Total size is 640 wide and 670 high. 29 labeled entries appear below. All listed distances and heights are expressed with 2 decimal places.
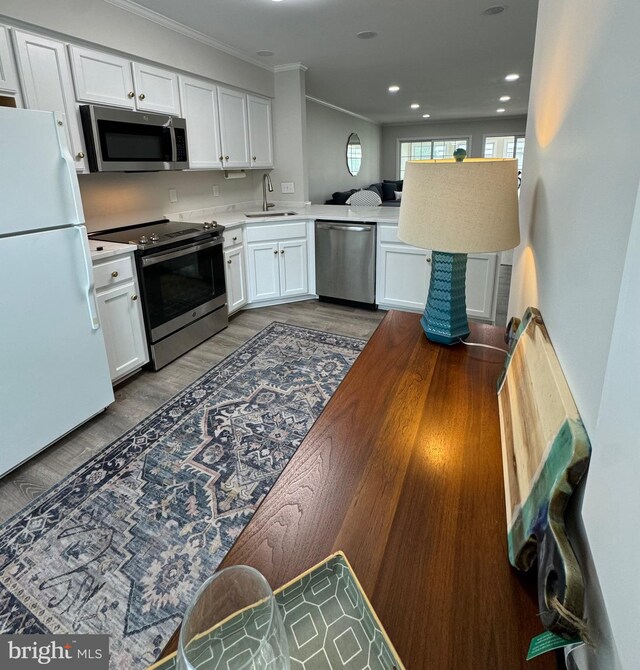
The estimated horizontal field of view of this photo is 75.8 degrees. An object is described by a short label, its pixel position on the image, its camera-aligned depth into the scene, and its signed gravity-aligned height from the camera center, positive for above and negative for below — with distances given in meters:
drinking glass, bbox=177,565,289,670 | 0.45 -0.47
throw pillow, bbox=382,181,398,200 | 9.45 +0.18
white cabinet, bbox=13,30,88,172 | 2.22 +0.67
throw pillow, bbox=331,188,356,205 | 7.44 +0.03
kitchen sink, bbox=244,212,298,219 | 4.13 -0.13
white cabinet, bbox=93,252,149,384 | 2.44 -0.66
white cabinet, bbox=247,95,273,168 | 4.17 +0.69
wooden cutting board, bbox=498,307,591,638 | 0.48 -0.41
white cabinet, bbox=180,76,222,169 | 3.37 +0.66
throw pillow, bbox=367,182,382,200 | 9.02 +0.24
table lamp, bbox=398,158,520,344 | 1.08 -0.02
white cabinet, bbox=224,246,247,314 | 3.67 -0.67
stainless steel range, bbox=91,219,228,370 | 2.76 -0.56
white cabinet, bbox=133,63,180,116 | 2.92 +0.80
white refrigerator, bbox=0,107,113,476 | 1.74 -0.38
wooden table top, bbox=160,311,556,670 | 0.55 -0.54
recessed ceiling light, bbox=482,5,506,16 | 2.99 +1.32
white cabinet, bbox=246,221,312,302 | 3.94 -0.56
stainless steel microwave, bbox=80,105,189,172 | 2.57 +0.41
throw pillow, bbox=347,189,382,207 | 6.93 +0.01
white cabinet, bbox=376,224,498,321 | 3.42 -0.67
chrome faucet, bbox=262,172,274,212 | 4.60 +0.14
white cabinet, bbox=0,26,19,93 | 2.12 +0.68
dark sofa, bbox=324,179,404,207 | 9.08 +0.20
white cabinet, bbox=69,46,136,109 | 2.50 +0.77
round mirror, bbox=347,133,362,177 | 8.77 +0.96
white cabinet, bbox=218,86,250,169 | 3.78 +0.67
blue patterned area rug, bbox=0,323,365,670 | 1.32 -1.22
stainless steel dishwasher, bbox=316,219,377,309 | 3.87 -0.57
